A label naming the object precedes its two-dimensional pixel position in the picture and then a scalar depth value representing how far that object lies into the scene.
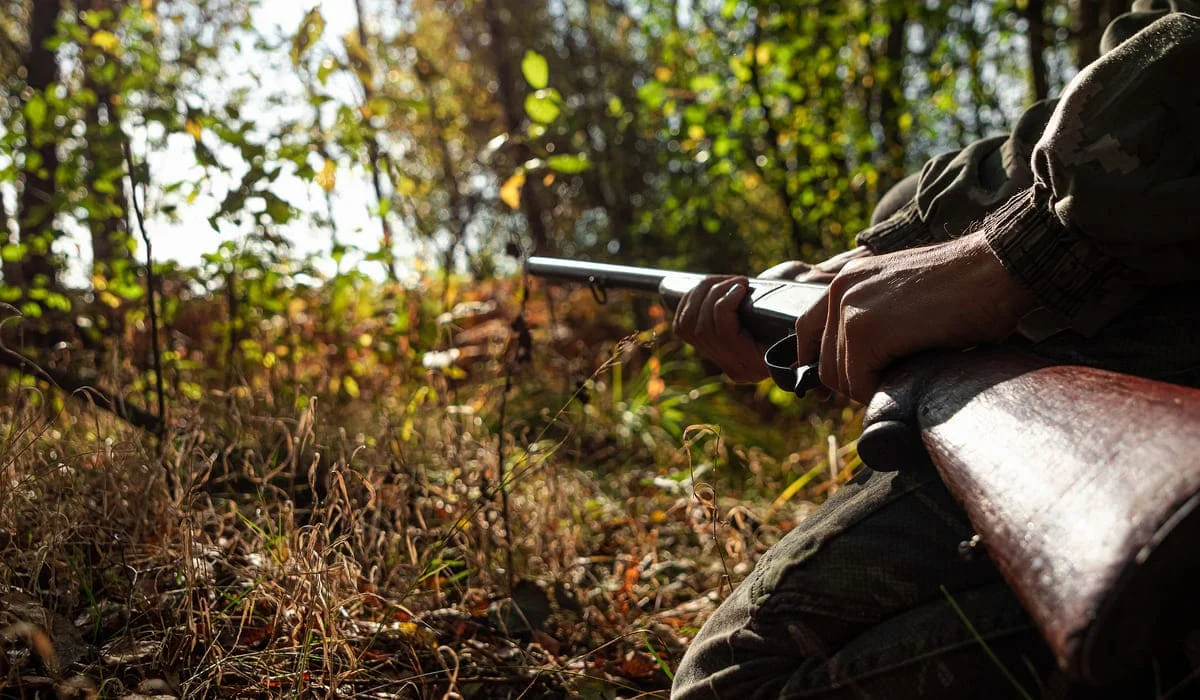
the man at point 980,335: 1.39
